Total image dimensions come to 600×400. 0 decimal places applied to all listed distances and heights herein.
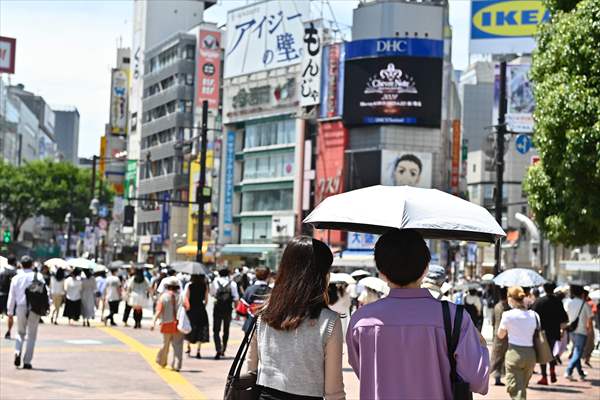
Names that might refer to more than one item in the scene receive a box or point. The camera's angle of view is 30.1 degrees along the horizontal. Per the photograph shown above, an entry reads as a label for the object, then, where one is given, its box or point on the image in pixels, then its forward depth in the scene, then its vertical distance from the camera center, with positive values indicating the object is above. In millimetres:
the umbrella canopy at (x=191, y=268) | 19088 -298
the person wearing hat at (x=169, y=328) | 17359 -1226
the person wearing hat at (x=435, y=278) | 10420 -169
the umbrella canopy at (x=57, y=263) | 29836 -465
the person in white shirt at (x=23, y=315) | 16203 -1001
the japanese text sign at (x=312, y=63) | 76375 +13222
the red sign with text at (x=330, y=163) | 74812 +6405
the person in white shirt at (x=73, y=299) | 28359 -1318
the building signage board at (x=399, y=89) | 71375 +10929
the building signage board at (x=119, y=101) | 124875 +16511
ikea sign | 58500 +12506
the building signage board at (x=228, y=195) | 86975 +4514
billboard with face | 72500 +6018
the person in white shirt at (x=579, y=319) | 18672 -903
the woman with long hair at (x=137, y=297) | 28641 -1220
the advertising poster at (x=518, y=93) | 49400 +7604
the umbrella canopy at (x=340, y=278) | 19625 -408
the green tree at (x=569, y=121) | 19141 +2535
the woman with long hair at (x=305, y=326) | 5363 -339
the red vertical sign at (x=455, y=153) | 75562 +7418
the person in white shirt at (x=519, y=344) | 12992 -937
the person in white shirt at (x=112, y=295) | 29609 -1256
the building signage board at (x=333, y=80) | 74562 +11899
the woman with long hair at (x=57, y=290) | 29172 -1143
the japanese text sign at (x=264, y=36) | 80938 +16323
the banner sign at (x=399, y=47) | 71562 +13630
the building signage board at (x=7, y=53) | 39441 +6845
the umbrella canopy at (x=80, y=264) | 29534 -445
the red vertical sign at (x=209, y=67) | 93562 +15521
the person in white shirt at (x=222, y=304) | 19828 -922
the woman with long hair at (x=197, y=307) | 17922 -891
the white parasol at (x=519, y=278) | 18062 -239
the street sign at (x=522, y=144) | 46469 +5019
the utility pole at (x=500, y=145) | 29030 +3101
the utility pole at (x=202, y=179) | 34656 +2255
